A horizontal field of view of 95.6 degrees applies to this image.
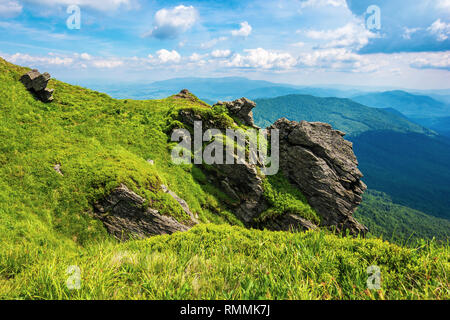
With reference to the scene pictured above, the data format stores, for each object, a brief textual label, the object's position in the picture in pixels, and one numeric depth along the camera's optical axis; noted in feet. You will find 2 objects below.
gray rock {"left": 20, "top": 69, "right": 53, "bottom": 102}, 73.07
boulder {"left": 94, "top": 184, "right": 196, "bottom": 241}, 45.65
